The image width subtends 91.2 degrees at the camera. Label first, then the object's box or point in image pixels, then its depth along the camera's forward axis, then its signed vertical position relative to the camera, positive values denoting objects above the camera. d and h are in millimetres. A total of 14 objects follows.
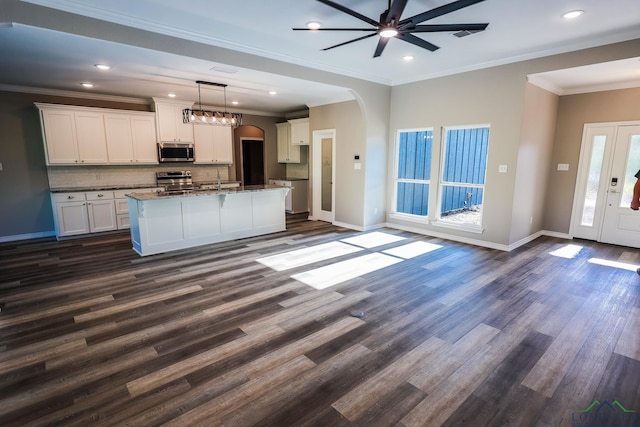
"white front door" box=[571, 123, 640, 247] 5109 -350
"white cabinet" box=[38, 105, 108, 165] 5680 +481
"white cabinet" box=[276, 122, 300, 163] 8547 +443
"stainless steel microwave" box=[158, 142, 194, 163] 6797 +236
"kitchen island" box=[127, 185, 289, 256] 4797 -905
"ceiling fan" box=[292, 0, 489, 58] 2498 +1228
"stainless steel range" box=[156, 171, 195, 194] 7046 -390
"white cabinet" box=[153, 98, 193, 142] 6688 +876
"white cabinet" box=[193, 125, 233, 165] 7332 +453
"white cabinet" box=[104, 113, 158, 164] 6277 +504
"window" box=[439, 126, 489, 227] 5777 -44
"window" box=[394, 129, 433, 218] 6246 -166
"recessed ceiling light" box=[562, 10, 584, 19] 3099 +1495
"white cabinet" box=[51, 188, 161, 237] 5676 -923
